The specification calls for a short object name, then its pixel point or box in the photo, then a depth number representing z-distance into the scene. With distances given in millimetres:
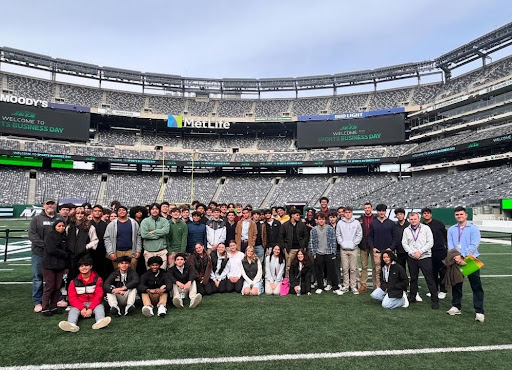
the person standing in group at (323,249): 6941
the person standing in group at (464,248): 5039
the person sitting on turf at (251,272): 6773
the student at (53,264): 5215
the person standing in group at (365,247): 6879
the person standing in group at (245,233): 7488
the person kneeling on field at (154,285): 5465
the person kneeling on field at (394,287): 5699
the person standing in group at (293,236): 7141
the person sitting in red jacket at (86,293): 4895
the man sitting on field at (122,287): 5250
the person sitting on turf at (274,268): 6879
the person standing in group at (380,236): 6562
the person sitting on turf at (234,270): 6934
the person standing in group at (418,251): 5828
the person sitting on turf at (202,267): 6609
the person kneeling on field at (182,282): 5711
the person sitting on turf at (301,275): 6738
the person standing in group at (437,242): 6316
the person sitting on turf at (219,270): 6879
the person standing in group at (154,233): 6184
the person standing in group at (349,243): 6875
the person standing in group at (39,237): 5469
